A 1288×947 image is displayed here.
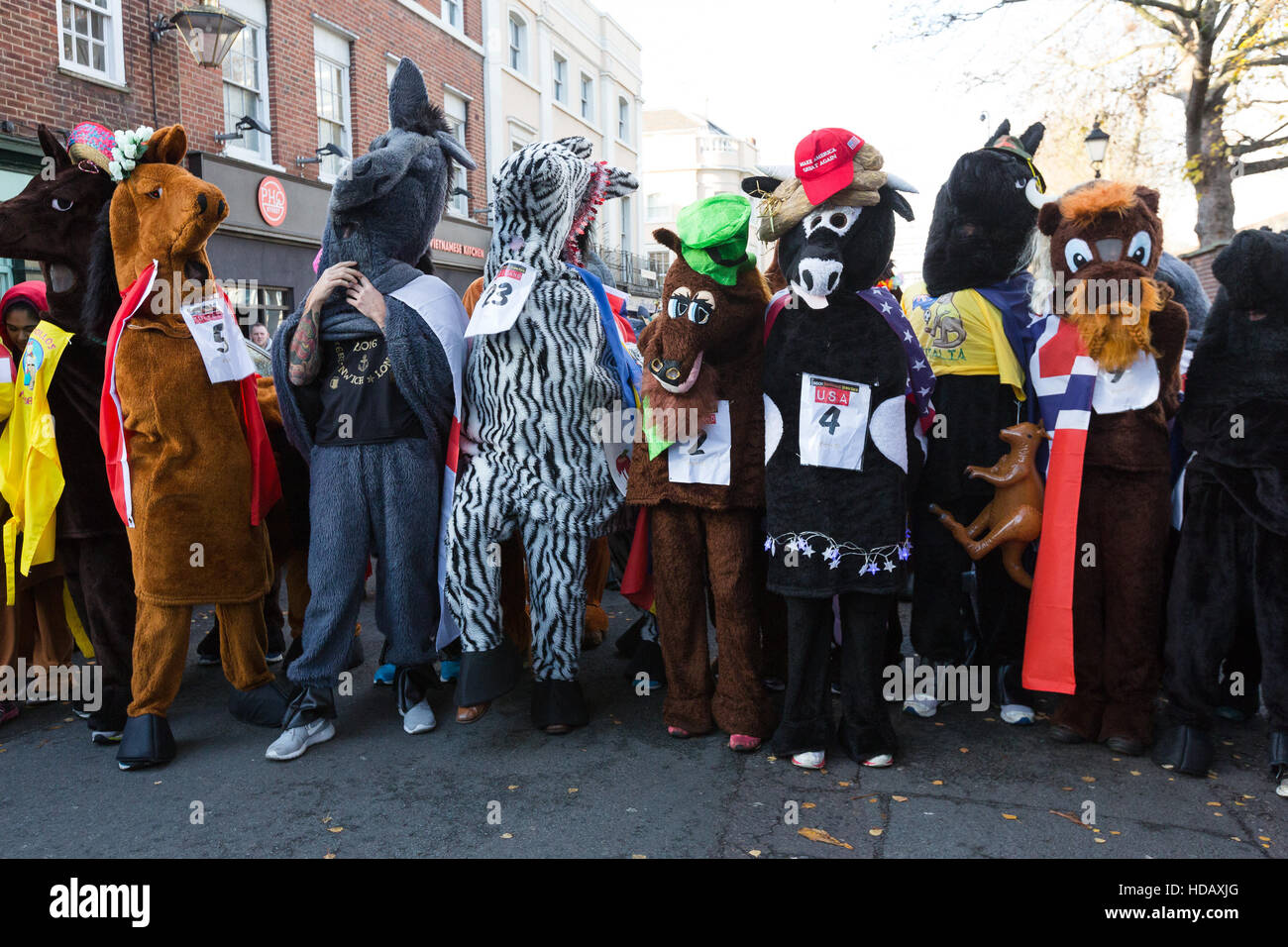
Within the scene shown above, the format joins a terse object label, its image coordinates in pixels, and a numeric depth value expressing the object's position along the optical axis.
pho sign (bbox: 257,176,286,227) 12.55
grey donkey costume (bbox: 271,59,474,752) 3.82
